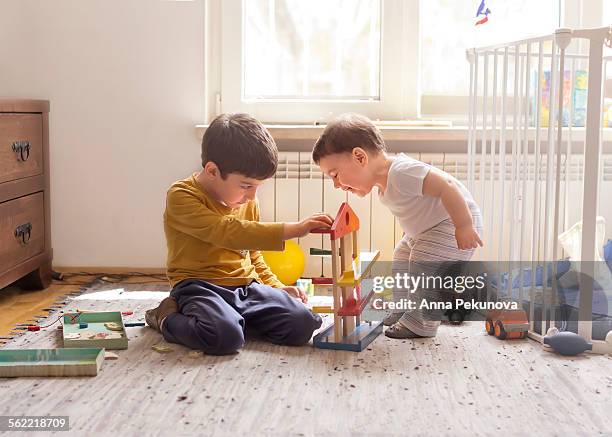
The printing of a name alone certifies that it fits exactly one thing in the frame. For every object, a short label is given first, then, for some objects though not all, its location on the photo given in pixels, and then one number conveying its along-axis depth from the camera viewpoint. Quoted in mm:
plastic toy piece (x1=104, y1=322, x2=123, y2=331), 2084
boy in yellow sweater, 1985
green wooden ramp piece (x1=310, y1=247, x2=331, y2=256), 2065
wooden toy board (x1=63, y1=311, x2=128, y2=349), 1963
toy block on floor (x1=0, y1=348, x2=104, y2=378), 1730
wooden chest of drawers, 2516
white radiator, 2922
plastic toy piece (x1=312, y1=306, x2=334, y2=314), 2146
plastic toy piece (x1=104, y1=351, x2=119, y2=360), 1883
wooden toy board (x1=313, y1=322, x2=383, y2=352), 1976
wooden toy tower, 1965
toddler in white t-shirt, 2102
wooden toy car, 2072
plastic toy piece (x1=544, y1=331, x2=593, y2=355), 1915
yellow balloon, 2746
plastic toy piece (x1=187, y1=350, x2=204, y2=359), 1909
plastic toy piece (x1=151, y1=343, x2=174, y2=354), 1951
